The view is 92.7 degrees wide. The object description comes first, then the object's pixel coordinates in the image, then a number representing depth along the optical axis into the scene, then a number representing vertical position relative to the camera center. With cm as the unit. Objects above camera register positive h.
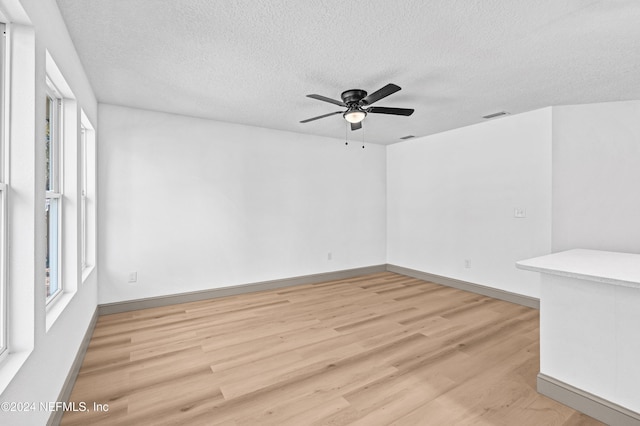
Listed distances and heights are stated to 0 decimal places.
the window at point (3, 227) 134 -7
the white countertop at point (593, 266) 172 -36
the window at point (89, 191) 339 +22
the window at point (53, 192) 222 +14
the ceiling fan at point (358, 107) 298 +104
